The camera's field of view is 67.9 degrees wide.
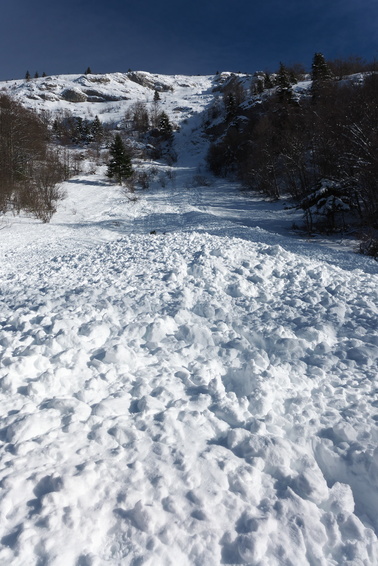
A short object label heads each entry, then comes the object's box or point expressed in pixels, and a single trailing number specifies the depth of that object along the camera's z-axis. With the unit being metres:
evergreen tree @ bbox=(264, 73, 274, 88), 55.67
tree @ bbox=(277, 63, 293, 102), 41.00
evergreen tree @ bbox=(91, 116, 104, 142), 59.74
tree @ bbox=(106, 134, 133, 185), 39.05
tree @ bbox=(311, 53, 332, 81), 43.44
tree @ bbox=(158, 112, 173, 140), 64.75
